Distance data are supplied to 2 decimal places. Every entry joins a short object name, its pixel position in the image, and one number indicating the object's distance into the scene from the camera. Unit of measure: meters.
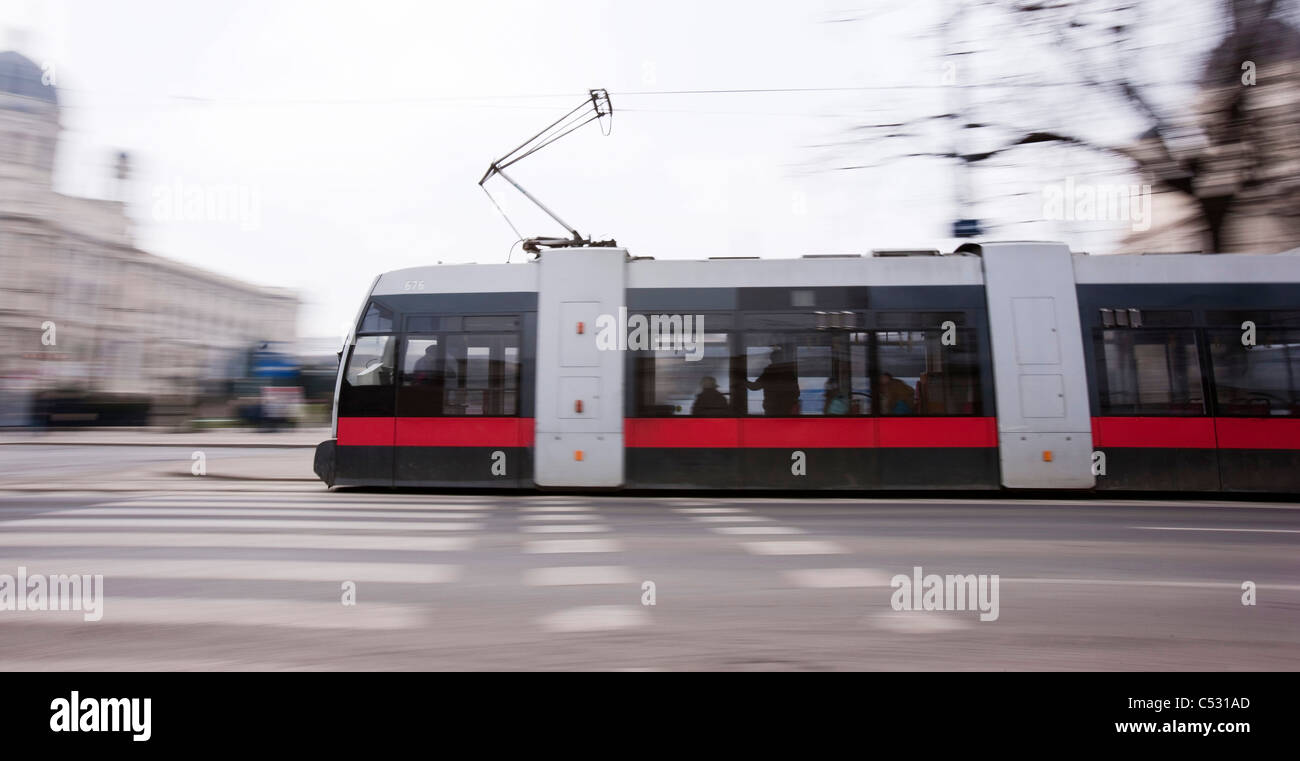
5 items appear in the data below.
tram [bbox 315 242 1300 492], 9.23
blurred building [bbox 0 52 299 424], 56.19
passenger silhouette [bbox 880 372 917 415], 9.36
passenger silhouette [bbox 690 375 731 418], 9.49
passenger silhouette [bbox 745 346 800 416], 9.44
